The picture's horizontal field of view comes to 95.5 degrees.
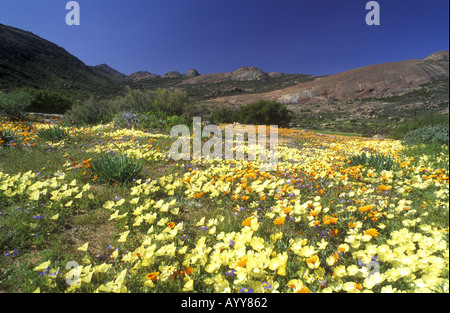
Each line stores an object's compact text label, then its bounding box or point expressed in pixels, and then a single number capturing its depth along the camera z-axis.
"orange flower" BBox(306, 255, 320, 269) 1.40
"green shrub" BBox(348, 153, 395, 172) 3.61
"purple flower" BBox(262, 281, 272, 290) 1.29
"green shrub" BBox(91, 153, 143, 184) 3.39
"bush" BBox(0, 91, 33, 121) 8.58
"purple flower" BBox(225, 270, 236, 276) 1.45
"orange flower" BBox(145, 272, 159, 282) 1.33
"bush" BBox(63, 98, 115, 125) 10.62
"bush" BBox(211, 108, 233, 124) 26.45
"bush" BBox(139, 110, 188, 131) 9.55
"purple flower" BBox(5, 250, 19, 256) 1.77
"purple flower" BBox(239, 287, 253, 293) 1.26
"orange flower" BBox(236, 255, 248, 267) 1.35
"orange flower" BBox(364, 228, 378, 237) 1.65
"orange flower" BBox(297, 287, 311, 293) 1.11
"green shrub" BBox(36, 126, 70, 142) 6.15
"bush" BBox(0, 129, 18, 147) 5.10
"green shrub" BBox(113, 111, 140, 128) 9.42
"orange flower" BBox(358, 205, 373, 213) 1.96
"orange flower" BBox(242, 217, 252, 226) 1.88
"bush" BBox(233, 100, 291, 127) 24.35
